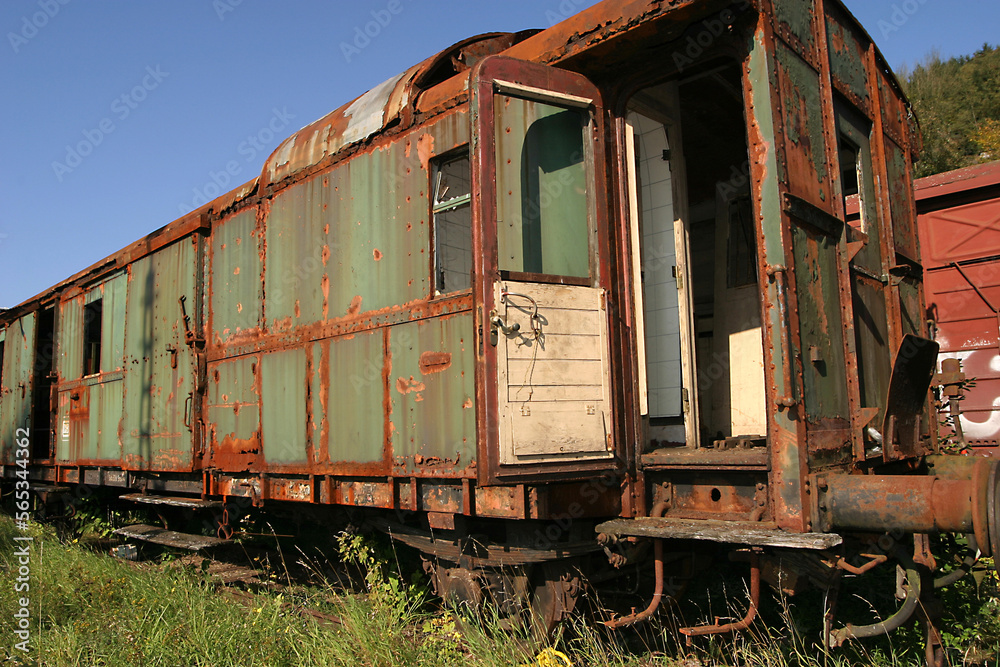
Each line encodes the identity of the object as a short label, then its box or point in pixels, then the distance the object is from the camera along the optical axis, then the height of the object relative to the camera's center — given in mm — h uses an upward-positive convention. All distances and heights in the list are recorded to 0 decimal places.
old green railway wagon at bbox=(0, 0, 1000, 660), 3746 +677
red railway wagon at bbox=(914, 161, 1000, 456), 8156 +1478
